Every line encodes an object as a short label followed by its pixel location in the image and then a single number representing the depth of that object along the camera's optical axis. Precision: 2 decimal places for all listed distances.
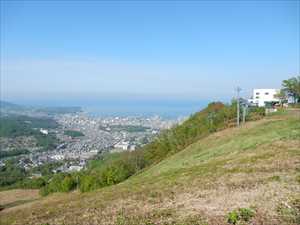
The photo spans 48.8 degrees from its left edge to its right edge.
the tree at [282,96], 50.42
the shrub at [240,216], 6.72
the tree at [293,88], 46.66
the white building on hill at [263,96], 59.19
